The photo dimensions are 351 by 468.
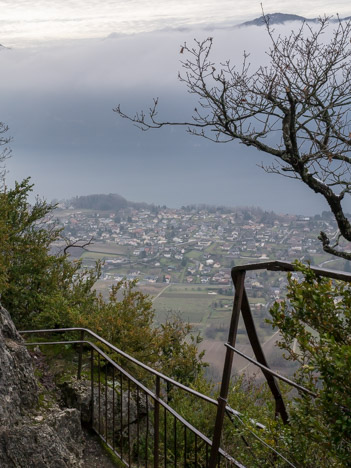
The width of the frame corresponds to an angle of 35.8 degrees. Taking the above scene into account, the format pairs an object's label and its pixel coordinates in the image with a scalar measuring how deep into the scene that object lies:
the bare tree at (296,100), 8.62
